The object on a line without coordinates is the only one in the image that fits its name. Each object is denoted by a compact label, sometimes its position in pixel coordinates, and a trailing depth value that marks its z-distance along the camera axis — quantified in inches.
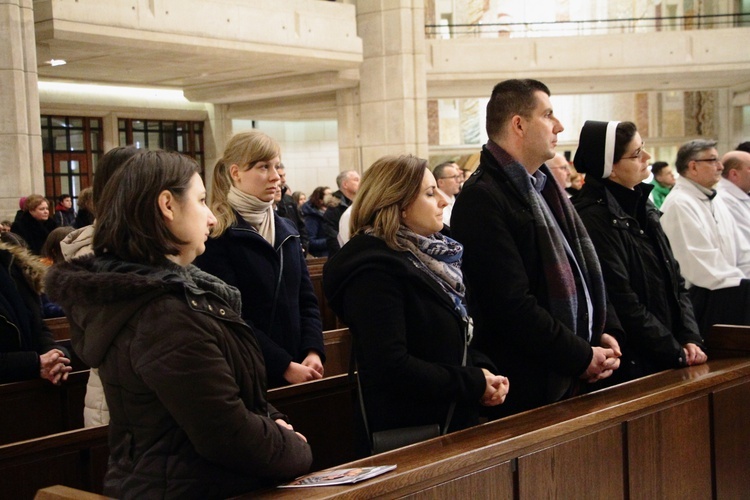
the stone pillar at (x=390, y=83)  606.2
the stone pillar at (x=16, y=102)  376.8
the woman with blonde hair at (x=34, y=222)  360.5
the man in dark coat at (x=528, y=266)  119.5
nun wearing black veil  138.9
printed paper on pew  81.6
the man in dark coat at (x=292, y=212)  328.5
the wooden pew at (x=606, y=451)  88.2
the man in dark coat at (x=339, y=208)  324.8
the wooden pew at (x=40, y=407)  151.3
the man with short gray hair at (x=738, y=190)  215.5
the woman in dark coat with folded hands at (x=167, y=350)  74.2
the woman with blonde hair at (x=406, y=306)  104.3
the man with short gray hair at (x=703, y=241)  193.2
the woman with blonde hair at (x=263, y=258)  130.8
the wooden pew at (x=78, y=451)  114.3
